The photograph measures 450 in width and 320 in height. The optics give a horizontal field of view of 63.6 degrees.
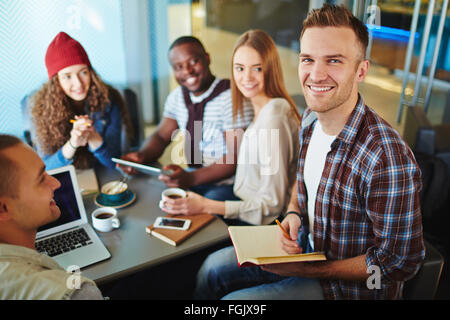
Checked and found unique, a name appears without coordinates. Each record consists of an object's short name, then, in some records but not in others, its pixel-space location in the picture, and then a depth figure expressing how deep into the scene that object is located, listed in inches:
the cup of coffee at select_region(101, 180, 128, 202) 60.3
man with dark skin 75.9
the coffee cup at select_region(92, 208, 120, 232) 53.2
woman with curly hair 66.1
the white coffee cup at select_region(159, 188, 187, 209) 61.6
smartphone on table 54.2
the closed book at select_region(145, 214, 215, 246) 51.9
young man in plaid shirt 42.6
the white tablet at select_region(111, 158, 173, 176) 64.1
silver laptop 48.1
